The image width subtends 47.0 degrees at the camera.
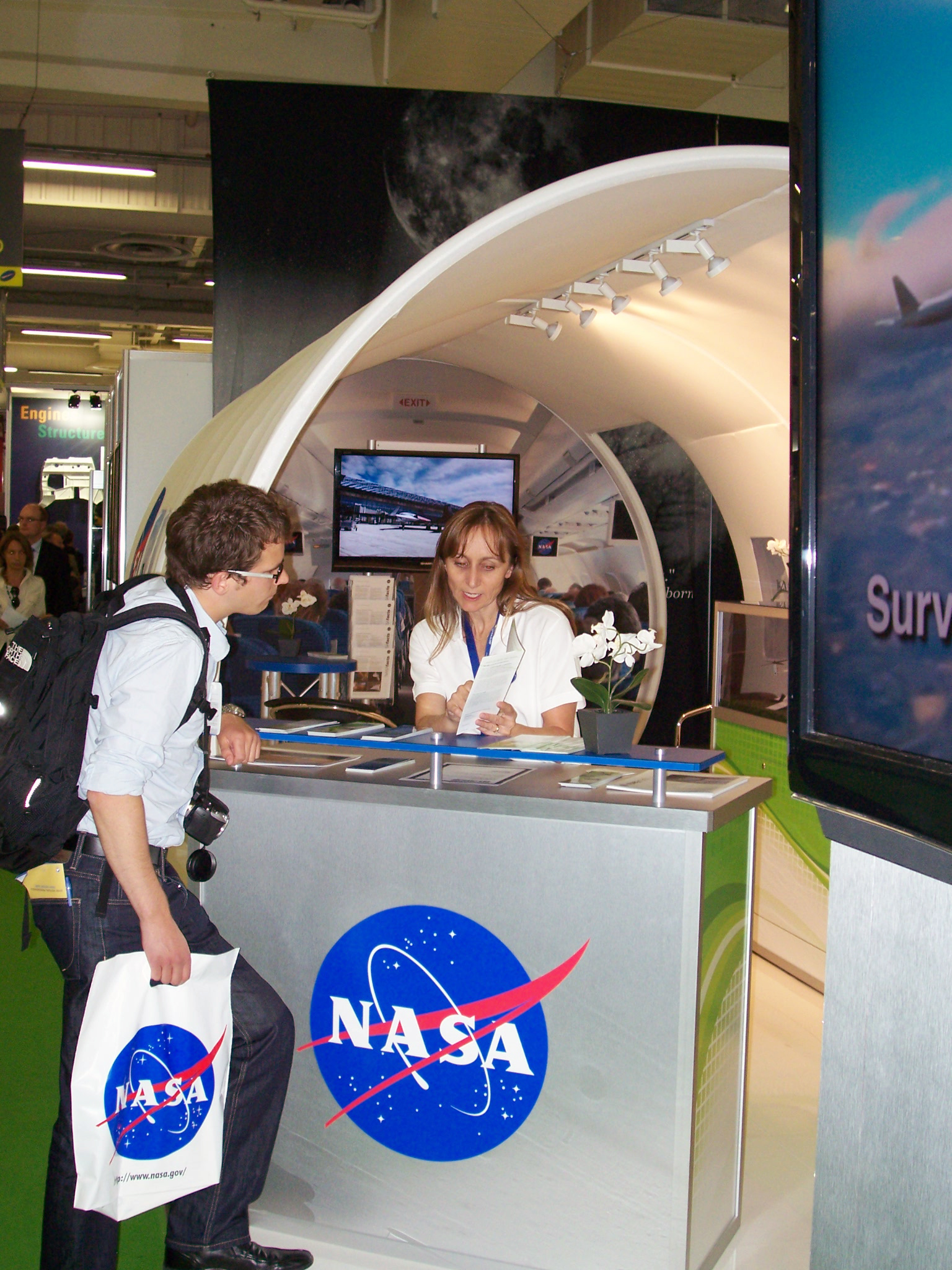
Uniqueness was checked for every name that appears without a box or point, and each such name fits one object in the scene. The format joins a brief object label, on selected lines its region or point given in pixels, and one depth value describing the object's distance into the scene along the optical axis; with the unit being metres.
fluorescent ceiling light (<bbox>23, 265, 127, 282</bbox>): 13.27
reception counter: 2.20
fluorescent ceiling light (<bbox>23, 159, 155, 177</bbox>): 9.04
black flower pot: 2.41
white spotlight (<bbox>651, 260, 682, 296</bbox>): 4.06
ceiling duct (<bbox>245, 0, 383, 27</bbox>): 6.73
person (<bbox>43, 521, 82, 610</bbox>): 10.01
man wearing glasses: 1.94
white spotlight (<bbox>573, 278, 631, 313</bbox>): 4.61
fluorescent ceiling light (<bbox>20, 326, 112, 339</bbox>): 16.38
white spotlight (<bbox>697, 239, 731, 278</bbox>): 3.78
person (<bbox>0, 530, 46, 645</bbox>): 8.63
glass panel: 4.45
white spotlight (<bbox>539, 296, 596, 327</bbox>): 4.90
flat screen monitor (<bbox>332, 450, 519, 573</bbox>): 7.80
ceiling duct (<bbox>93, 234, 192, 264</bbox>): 12.40
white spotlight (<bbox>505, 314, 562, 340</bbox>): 5.38
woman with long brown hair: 3.10
